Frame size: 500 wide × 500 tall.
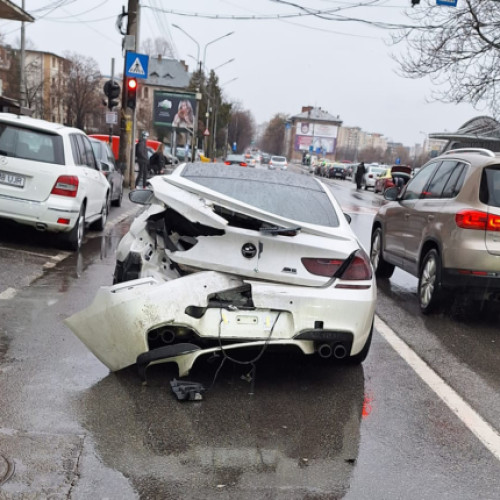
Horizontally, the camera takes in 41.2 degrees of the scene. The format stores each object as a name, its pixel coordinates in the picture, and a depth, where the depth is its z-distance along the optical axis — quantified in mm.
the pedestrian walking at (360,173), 42219
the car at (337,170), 59625
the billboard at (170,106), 69250
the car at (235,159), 35169
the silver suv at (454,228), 6605
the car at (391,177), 32997
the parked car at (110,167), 14156
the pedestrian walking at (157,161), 23306
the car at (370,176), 43094
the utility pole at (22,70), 31734
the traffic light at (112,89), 20359
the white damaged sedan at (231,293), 4316
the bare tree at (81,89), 73500
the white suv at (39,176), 8852
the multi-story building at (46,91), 74312
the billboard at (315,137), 162125
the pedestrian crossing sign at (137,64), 18906
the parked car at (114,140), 26770
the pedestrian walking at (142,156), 22641
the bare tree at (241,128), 134250
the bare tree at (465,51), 21703
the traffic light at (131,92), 19891
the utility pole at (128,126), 20578
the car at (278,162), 59469
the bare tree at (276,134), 178000
